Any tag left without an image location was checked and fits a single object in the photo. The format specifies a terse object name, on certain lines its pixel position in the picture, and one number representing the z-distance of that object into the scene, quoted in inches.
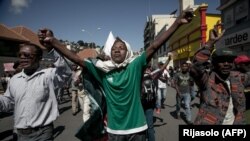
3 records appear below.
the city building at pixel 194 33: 625.7
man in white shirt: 61.9
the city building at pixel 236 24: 438.4
